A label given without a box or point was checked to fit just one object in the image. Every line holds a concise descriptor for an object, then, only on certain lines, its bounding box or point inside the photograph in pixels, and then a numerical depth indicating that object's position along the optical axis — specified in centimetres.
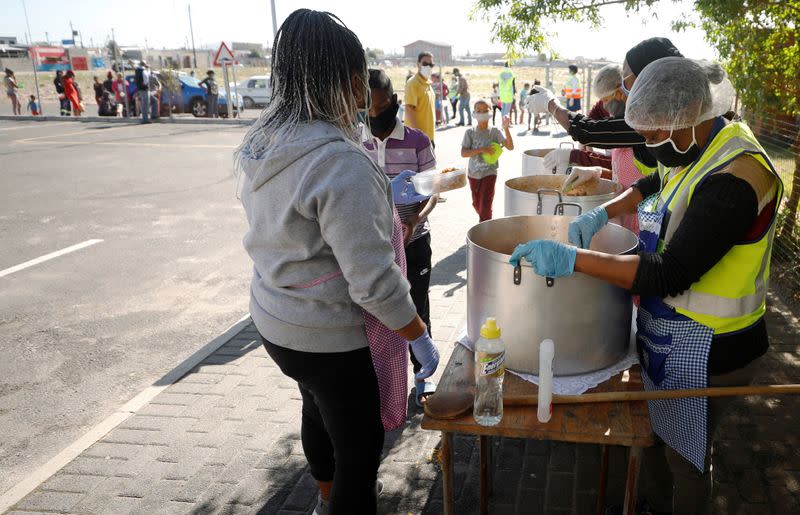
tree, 485
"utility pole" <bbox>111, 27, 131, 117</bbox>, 2133
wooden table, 174
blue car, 2183
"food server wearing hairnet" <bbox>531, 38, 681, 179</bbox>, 275
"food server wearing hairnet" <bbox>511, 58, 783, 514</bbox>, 173
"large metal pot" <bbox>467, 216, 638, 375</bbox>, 186
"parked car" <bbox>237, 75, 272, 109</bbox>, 2474
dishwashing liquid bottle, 179
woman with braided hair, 167
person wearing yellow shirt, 709
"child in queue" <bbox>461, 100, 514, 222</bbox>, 607
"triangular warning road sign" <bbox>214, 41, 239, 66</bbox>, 1728
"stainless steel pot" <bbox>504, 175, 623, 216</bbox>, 281
